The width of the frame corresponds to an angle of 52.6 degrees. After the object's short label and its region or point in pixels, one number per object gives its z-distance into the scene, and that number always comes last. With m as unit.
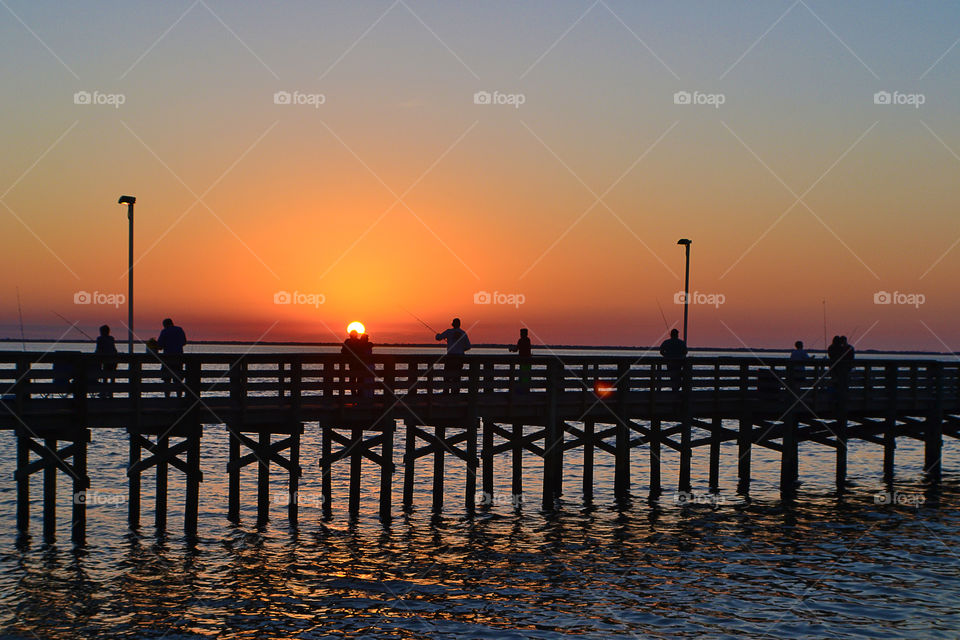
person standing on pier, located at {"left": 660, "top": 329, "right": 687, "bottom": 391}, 25.77
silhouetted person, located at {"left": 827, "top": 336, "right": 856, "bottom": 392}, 26.58
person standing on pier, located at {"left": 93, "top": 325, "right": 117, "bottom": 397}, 20.80
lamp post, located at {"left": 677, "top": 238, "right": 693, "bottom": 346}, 35.53
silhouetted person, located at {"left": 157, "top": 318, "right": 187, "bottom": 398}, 20.02
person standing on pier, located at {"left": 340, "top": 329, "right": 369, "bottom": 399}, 19.94
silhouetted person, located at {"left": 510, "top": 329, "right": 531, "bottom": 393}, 22.06
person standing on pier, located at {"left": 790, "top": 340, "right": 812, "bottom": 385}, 25.97
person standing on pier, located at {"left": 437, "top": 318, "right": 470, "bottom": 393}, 21.06
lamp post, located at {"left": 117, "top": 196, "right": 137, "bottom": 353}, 25.03
